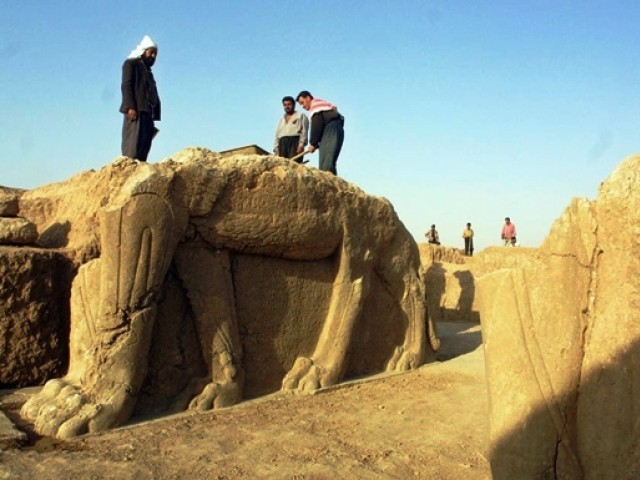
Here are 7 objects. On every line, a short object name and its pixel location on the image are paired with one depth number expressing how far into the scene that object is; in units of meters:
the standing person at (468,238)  20.99
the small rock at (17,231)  4.45
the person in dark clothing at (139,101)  5.42
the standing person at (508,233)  19.33
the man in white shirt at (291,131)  6.99
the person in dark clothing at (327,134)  6.82
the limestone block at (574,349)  1.74
